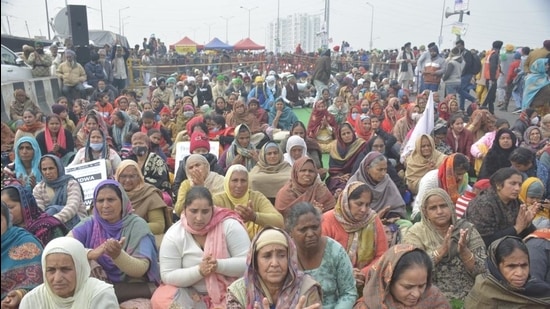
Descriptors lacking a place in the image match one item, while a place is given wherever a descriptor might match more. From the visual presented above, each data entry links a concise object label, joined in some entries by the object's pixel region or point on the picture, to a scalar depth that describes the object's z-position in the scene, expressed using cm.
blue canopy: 3861
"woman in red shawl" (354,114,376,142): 765
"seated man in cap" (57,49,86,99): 1183
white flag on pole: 656
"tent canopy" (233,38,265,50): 3791
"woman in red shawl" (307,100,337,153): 863
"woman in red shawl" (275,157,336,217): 455
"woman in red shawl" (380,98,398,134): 863
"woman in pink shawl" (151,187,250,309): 315
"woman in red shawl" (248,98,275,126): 901
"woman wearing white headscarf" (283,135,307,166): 601
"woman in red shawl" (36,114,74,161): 634
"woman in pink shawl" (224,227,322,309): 249
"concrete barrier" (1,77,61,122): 1017
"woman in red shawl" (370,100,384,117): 924
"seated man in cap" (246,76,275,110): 1252
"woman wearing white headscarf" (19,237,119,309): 252
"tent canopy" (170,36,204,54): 3850
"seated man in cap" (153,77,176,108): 1206
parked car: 1074
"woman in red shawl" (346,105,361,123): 928
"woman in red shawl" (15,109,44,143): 693
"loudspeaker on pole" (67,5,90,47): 1365
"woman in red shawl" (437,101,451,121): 835
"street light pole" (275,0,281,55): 4391
